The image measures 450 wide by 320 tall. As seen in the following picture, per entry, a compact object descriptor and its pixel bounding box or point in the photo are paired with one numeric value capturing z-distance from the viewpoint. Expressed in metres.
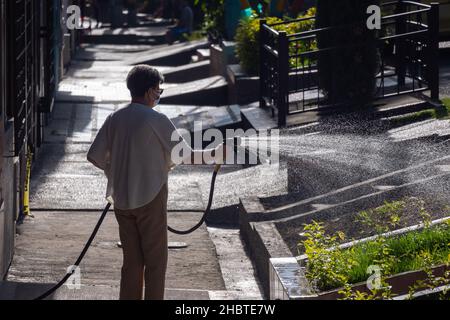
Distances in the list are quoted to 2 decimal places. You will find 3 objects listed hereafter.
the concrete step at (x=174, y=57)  28.86
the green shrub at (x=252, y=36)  16.36
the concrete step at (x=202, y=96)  19.31
